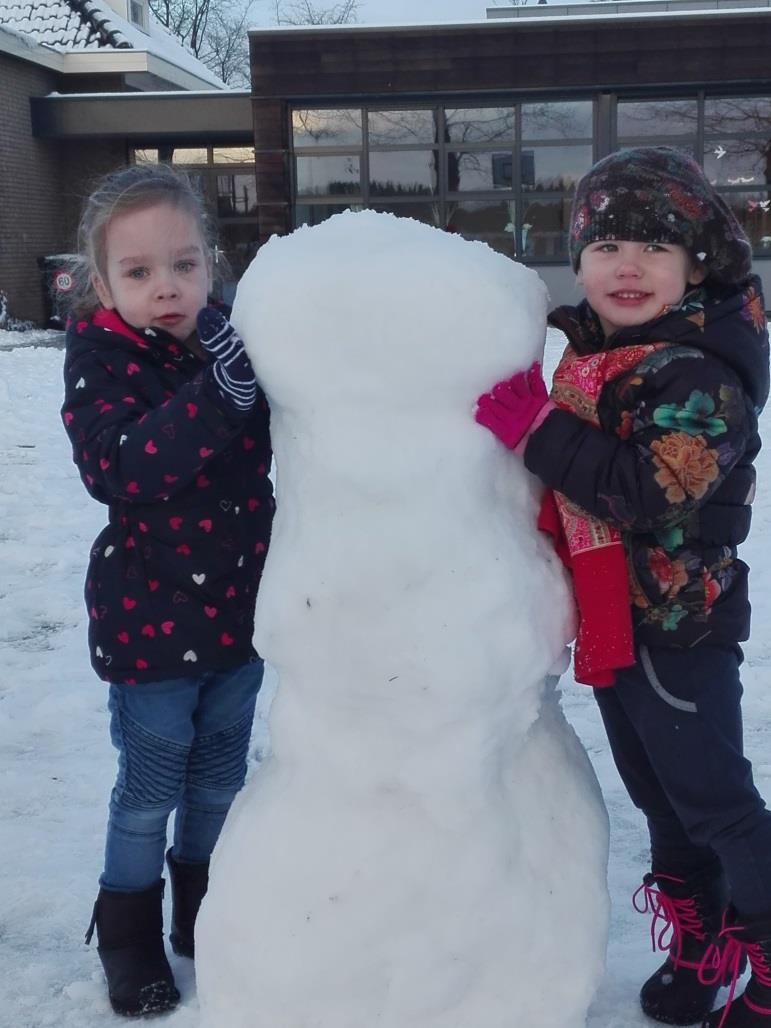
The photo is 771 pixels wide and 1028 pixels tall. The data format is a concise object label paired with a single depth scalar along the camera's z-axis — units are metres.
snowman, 1.67
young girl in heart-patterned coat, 2.09
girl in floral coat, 1.78
